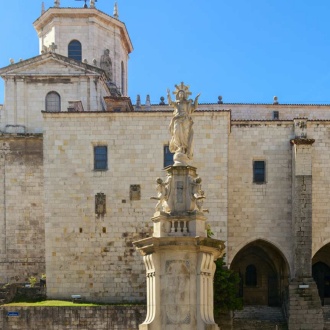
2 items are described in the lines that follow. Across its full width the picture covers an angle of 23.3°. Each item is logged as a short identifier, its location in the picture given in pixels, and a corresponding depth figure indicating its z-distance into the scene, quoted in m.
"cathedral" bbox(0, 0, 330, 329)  40.47
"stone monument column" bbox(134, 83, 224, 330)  20.84
